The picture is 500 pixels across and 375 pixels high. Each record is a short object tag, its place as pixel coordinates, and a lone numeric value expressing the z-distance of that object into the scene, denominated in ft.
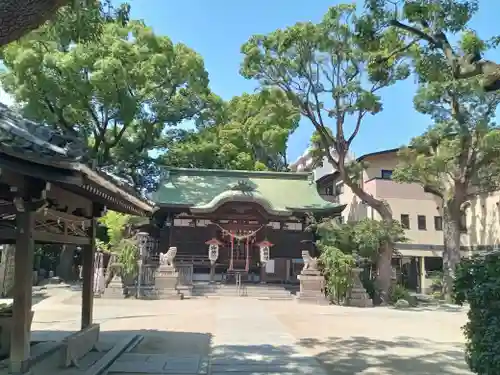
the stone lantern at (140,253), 64.69
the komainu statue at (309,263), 66.38
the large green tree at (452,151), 66.80
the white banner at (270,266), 82.84
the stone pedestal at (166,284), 64.75
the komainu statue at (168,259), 66.64
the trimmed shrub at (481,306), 16.97
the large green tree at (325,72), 67.21
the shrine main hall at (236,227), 78.28
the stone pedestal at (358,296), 62.08
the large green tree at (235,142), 101.19
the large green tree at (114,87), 72.95
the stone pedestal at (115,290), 63.31
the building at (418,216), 98.07
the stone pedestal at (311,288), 64.44
